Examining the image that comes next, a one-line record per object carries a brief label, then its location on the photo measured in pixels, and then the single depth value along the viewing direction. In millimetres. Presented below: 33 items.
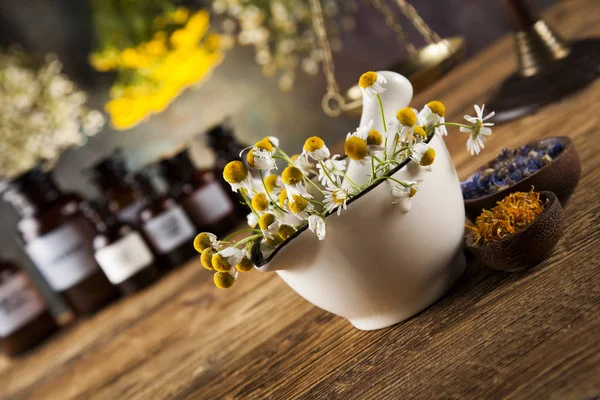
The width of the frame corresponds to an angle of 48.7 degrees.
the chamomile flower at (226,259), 499
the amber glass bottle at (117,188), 1434
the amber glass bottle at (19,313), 1353
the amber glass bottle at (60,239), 1337
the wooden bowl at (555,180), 573
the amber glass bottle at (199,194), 1394
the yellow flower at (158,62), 1775
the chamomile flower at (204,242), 515
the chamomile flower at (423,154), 483
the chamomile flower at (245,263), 512
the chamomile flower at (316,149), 478
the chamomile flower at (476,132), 508
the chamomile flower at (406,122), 486
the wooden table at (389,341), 423
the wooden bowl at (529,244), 493
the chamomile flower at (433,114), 512
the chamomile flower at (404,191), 485
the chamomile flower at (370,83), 501
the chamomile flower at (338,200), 477
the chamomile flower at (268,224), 515
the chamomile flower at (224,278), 505
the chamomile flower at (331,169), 515
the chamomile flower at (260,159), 504
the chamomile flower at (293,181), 475
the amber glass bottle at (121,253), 1311
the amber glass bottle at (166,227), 1353
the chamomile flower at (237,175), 500
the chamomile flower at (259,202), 519
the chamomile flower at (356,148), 464
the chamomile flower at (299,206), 480
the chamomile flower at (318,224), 473
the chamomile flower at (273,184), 566
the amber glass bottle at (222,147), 1416
